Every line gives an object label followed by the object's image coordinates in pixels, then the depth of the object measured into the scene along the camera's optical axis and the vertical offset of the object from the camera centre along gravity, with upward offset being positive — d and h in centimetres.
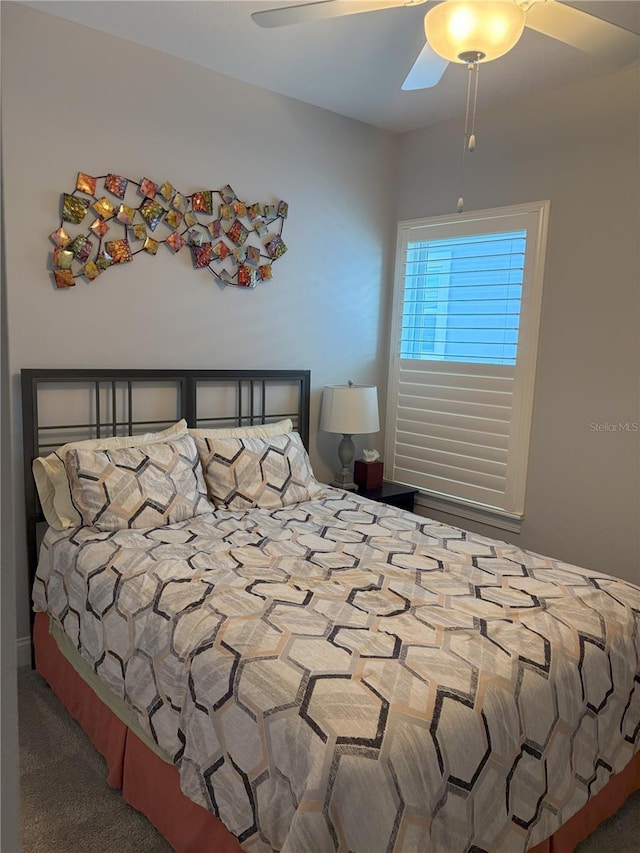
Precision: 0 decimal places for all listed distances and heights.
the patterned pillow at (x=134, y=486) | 250 -61
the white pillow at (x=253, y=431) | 304 -44
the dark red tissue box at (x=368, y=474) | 372 -74
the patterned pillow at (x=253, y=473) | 287 -61
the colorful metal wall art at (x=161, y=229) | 274 +55
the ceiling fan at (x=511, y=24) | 167 +96
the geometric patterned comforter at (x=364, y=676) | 136 -85
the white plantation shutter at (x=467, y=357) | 332 -1
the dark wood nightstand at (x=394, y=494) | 362 -84
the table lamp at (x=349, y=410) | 356 -35
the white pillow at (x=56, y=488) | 256 -63
